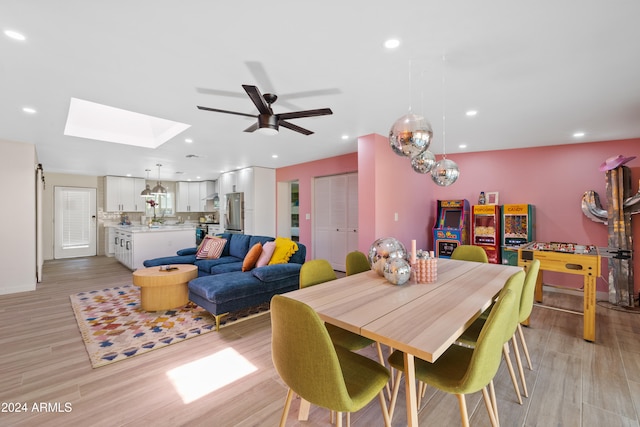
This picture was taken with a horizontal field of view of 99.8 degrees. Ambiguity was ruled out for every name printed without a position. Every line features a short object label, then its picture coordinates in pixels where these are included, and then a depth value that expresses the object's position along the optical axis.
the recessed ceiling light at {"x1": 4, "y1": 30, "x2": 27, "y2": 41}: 1.72
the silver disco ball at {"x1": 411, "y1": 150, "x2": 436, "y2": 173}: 2.44
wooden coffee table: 3.29
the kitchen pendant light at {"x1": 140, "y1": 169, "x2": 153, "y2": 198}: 6.56
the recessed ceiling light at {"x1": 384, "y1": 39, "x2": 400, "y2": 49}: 1.82
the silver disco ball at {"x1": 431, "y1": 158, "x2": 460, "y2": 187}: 2.51
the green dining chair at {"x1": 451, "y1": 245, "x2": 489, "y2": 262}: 3.02
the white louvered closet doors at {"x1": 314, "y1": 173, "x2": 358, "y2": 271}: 5.34
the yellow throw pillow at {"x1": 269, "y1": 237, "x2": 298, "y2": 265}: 3.66
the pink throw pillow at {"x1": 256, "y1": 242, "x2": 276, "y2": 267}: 3.65
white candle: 2.17
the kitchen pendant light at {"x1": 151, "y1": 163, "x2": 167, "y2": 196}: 6.02
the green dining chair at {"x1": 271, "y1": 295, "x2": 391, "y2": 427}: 1.09
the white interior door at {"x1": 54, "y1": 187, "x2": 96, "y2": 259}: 7.29
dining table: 1.15
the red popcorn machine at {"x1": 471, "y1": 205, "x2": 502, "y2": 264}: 4.57
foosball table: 2.66
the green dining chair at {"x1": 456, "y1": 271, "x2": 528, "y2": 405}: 1.52
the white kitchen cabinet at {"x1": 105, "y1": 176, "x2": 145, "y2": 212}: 7.76
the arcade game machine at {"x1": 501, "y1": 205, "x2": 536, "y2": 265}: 4.41
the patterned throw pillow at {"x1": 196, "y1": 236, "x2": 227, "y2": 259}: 4.71
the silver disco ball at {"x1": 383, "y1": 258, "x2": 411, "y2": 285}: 1.90
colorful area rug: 2.52
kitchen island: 5.61
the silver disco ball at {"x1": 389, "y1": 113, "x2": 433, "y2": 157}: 1.81
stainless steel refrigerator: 6.89
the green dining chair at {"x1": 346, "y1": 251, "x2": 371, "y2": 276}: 2.64
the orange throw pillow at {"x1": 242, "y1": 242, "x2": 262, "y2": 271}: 3.76
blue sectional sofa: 2.91
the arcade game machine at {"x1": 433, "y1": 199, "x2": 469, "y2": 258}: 4.84
